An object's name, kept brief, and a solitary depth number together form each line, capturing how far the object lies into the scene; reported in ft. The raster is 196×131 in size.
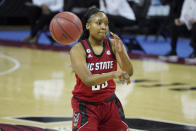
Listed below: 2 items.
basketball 32.40
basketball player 22.07
